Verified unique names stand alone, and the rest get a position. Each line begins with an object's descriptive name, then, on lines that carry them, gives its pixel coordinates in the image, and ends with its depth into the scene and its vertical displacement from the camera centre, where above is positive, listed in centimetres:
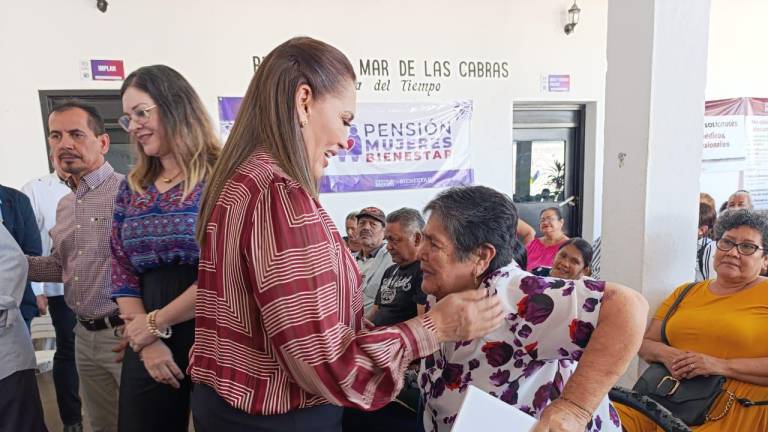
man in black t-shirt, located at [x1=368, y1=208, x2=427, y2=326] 249 -61
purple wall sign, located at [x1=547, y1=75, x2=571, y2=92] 503 +78
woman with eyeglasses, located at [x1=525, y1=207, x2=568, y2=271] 384 -66
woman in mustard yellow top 186 -74
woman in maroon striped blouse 76 -20
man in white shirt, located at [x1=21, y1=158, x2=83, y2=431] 278 -88
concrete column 222 +8
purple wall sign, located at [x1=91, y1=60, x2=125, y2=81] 385 +82
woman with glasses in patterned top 131 -22
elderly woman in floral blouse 108 -40
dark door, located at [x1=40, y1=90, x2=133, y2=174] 381 +50
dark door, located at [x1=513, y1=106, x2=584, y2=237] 524 -3
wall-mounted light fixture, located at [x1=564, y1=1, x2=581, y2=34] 489 +142
